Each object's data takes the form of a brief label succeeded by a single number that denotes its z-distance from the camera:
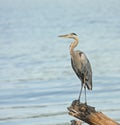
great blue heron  24.72
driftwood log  19.97
